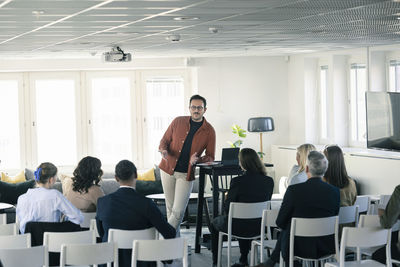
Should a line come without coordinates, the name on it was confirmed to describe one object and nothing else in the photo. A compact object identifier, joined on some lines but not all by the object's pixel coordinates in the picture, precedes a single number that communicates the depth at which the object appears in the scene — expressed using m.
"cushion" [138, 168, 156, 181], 11.45
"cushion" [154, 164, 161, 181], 11.52
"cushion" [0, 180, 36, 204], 10.73
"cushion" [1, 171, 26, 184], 11.19
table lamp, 12.66
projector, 9.27
